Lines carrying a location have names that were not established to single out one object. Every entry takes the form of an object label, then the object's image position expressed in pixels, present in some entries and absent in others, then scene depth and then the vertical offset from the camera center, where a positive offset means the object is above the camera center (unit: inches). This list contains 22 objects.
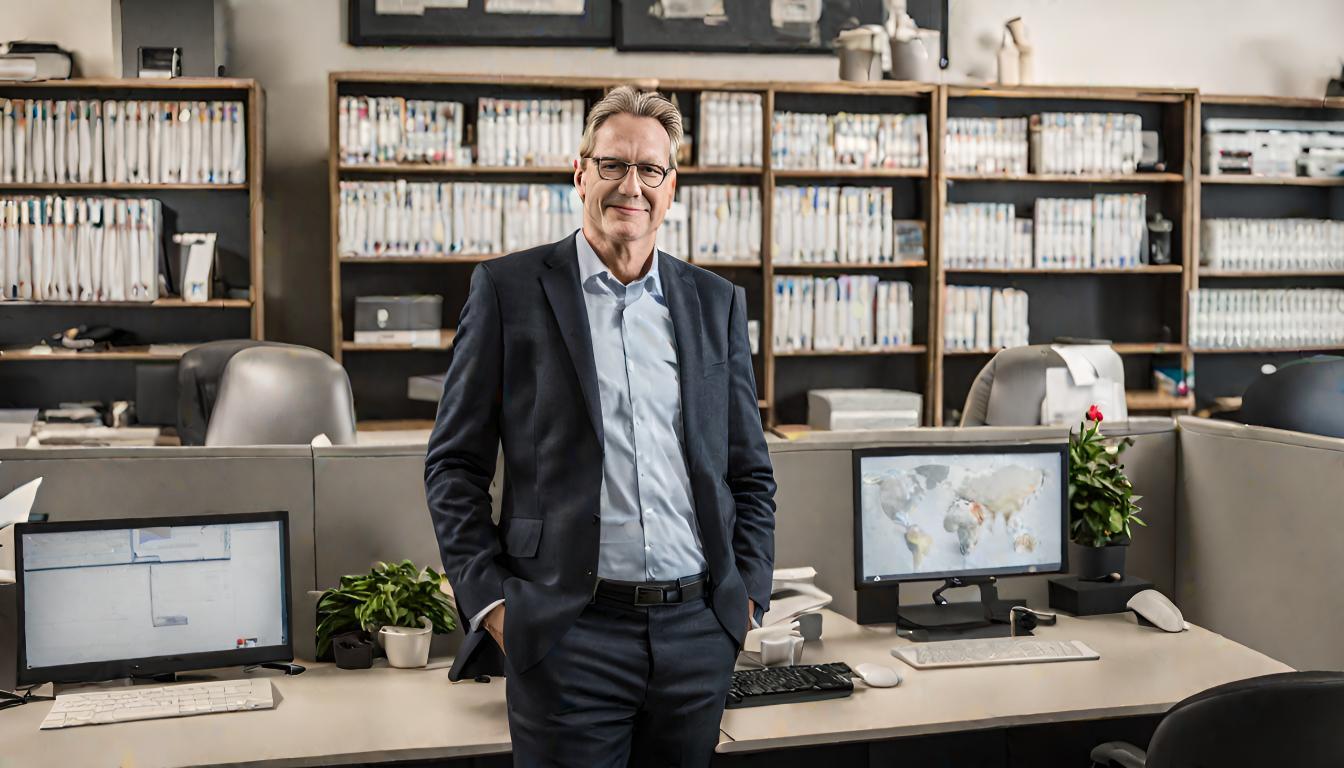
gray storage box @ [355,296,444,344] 181.5 +4.2
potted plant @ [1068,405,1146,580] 103.3 -14.2
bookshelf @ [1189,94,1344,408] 211.2 +23.9
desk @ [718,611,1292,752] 76.5 -23.8
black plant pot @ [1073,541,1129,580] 104.1 -18.7
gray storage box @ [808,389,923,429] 189.2 -10.1
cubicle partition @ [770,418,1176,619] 99.8 -13.3
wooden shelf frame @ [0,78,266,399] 175.0 +27.1
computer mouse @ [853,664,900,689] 84.1 -23.2
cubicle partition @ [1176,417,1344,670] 96.8 -16.6
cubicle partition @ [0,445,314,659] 90.3 -10.1
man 66.1 -7.8
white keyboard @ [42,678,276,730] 76.2 -23.0
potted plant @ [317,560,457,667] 87.7 -19.3
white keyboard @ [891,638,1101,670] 88.8 -23.1
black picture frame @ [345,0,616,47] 187.0 +49.6
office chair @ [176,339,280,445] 139.9 -4.4
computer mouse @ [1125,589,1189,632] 98.3 -21.9
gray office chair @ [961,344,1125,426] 131.6 -4.5
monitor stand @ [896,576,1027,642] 95.8 -22.0
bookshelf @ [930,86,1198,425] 197.5 +11.9
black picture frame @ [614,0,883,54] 191.9 +50.7
